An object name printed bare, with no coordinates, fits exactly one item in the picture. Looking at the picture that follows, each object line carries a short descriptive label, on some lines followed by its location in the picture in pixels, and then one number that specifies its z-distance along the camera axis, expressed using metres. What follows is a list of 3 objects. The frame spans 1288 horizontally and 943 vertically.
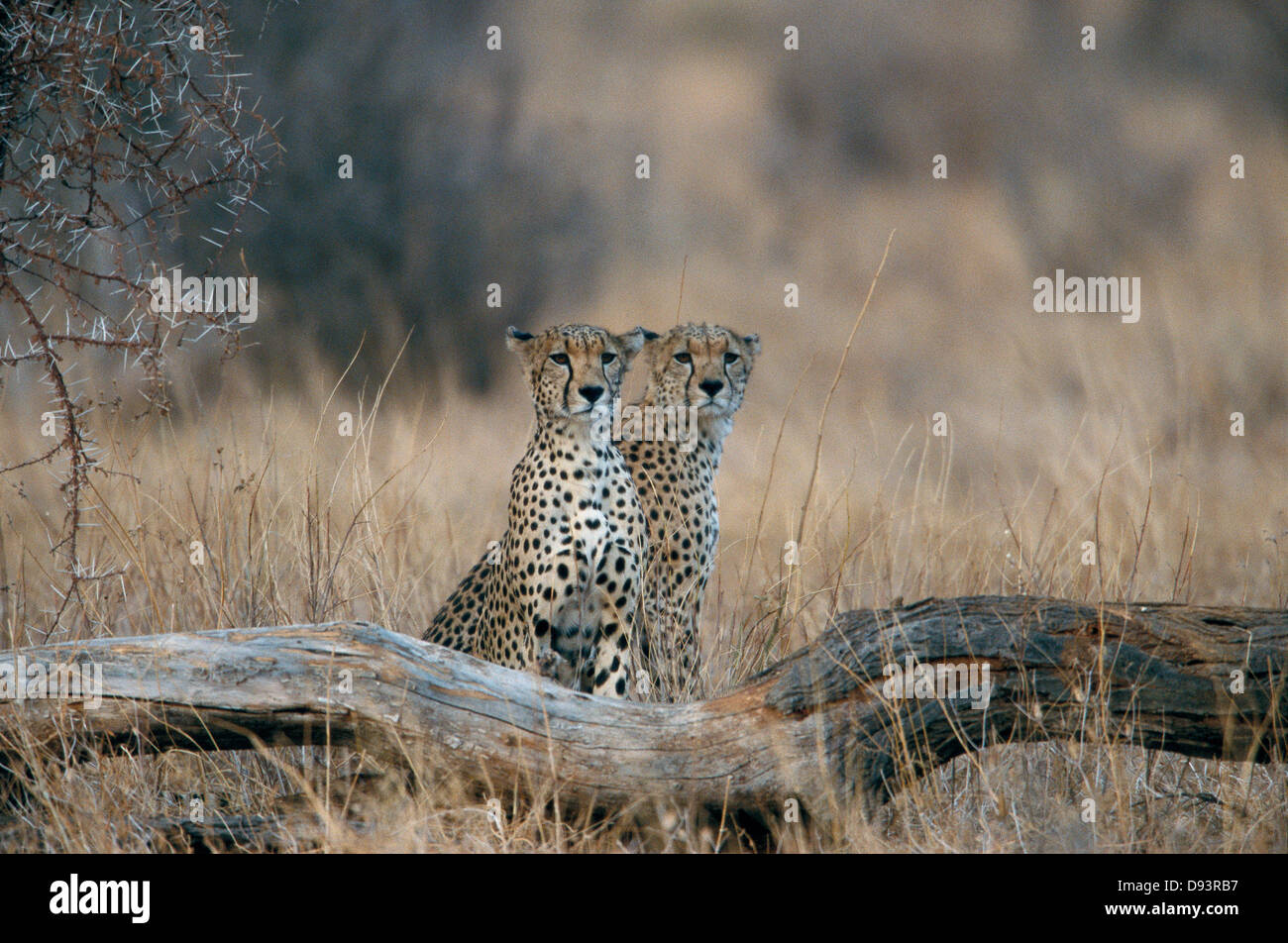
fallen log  5.79
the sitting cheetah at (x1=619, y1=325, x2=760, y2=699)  8.76
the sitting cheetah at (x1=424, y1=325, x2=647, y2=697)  7.88
